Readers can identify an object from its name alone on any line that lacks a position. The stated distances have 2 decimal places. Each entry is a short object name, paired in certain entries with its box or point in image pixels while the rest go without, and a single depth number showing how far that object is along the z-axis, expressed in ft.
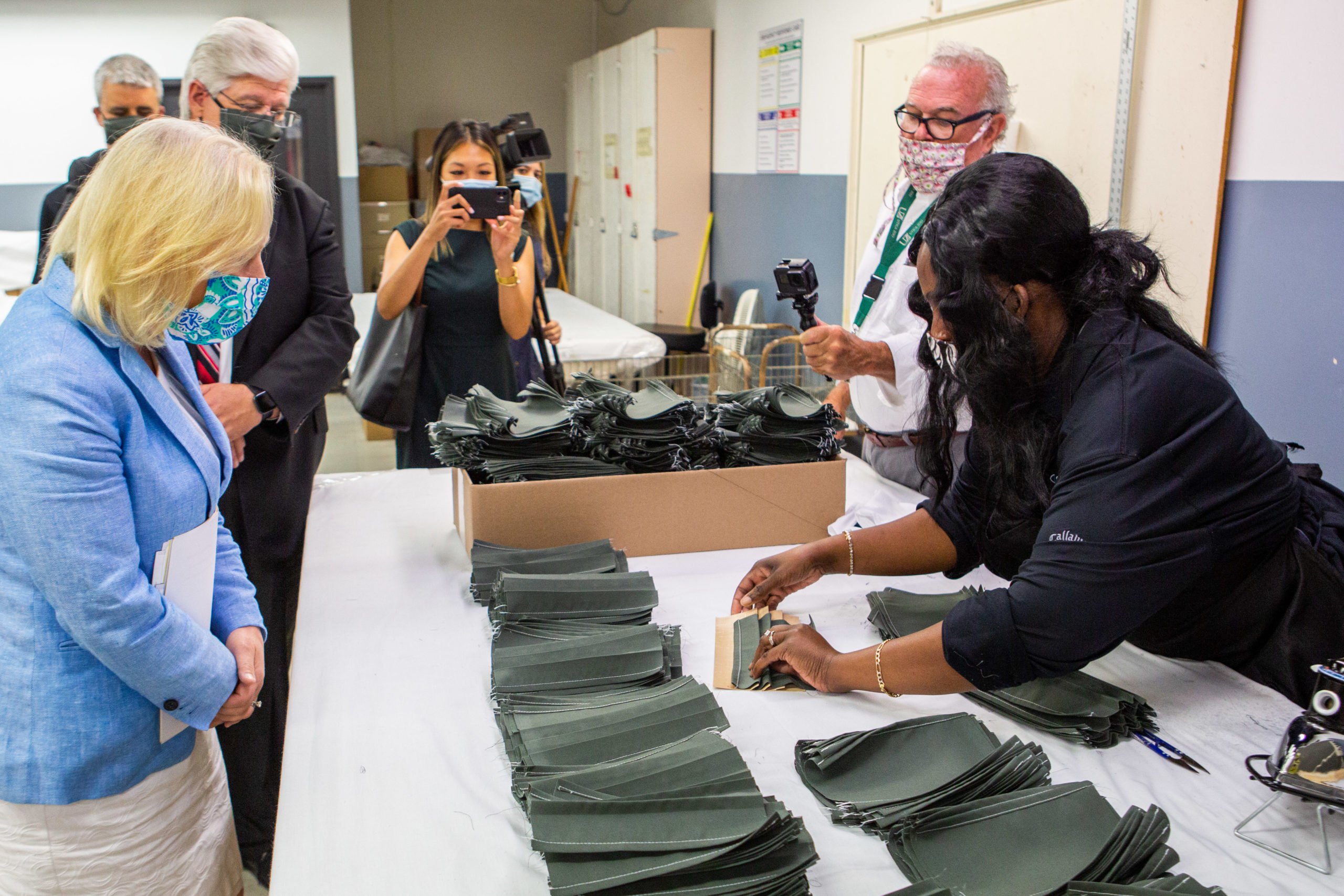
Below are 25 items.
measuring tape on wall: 9.54
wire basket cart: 13.47
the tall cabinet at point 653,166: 21.25
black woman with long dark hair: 3.83
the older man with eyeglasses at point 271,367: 6.63
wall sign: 17.39
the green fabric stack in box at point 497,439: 5.96
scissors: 3.92
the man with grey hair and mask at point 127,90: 10.46
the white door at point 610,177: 24.40
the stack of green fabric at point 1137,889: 2.97
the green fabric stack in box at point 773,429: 6.31
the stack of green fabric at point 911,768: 3.58
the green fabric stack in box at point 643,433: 6.08
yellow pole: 22.07
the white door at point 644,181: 21.58
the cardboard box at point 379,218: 27.45
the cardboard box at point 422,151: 28.76
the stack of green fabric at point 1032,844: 3.16
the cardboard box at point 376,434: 18.53
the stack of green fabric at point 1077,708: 4.07
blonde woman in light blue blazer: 3.57
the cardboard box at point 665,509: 5.93
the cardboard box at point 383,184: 27.61
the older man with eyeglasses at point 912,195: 7.23
